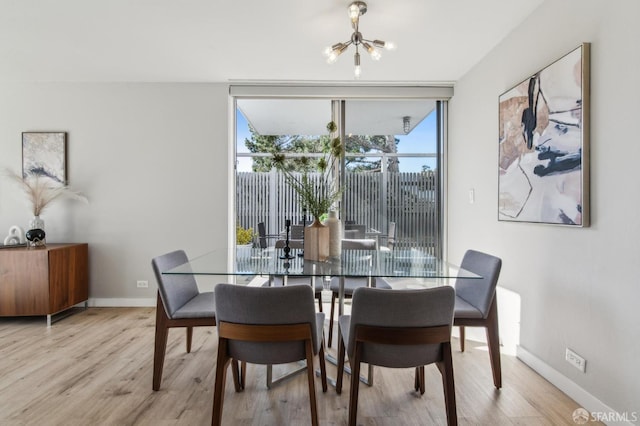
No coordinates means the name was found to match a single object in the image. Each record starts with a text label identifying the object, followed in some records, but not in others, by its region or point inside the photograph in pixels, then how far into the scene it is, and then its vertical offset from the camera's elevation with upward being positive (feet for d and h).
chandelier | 7.34 +3.93
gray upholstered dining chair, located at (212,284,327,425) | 4.92 -1.78
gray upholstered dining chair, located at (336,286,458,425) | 4.81 -1.79
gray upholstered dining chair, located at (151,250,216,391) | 6.54 -2.07
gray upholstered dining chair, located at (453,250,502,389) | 6.69 -2.05
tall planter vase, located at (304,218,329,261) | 7.33 -0.71
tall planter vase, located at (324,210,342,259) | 7.60 -0.56
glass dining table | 5.97 -1.14
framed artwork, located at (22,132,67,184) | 12.06 +1.96
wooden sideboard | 10.34 -2.29
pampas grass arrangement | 11.46 +0.62
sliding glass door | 12.85 +1.83
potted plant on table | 7.32 -0.37
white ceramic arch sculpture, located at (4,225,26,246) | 11.21 -0.97
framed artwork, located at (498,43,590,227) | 6.15 +1.37
